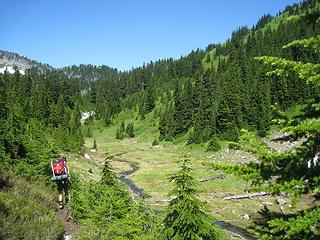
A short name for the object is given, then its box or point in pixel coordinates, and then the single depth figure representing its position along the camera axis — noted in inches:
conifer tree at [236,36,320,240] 245.1
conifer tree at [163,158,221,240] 494.3
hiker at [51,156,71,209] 733.9
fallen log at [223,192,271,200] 1904.3
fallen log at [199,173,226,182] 2342.3
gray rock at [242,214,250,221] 1556.3
